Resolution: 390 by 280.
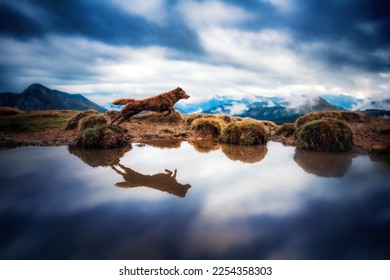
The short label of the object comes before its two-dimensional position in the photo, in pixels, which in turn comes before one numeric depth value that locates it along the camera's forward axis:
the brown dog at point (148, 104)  13.54
